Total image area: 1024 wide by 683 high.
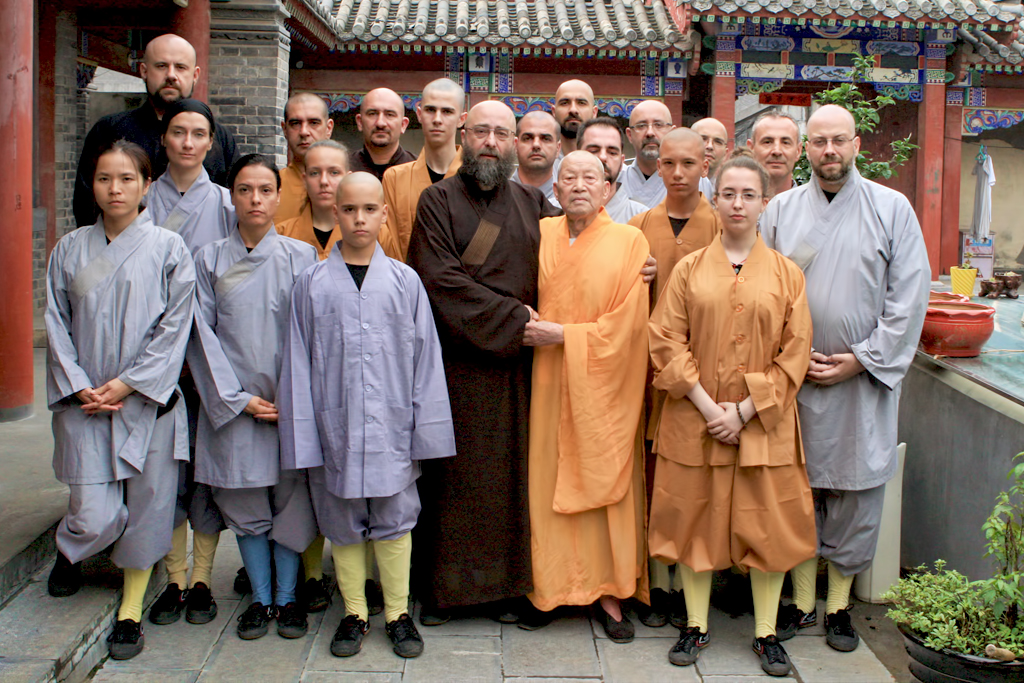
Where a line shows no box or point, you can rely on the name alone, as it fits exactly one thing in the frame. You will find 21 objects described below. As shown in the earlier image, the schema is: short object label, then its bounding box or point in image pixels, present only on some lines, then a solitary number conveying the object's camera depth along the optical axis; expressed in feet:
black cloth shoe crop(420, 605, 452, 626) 12.09
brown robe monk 11.93
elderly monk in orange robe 11.64
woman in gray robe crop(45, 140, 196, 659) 10.73
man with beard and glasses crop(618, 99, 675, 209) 14.97
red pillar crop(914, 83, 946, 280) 39.14
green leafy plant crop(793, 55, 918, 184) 18.83
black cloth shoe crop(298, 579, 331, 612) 12.37
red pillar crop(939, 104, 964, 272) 40.34
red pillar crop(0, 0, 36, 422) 17.52
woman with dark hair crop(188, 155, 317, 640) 11.29
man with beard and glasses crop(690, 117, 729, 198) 14.98
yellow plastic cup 19.53
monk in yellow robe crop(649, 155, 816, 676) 11.14
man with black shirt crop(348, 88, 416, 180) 14.05
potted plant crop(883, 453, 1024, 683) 9.46
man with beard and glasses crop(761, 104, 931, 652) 11.60
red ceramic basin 14.30
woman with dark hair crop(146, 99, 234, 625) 11.80
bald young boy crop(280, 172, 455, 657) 11.02
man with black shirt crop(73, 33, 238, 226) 13.48
